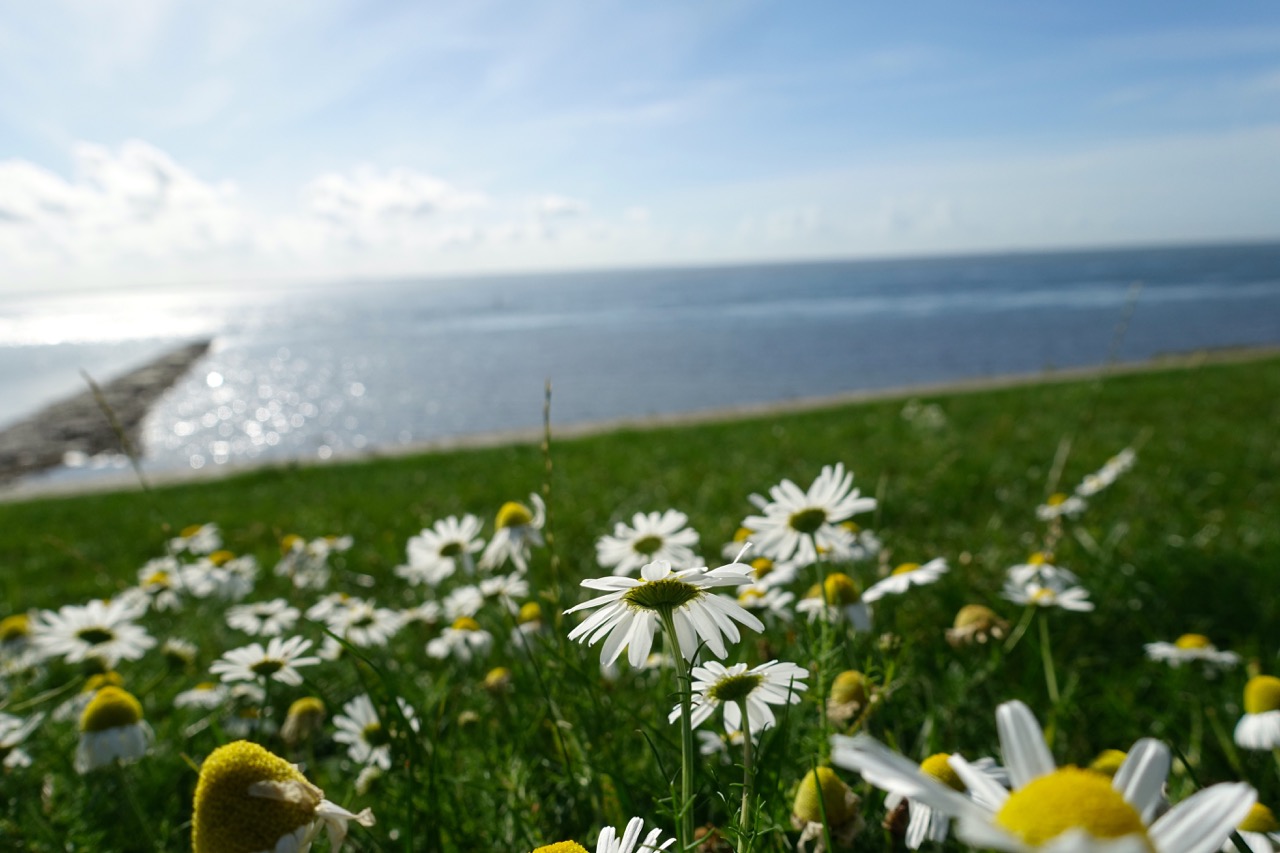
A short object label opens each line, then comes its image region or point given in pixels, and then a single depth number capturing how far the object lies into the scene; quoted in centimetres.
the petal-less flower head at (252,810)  11
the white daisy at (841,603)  21
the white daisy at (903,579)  23
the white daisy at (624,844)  11
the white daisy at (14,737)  23
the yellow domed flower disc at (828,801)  16
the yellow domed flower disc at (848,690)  19
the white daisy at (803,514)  19
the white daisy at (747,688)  14
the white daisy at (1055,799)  6
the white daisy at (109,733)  22
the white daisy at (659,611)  12
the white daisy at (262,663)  20
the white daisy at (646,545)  23
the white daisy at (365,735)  22
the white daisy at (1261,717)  20
